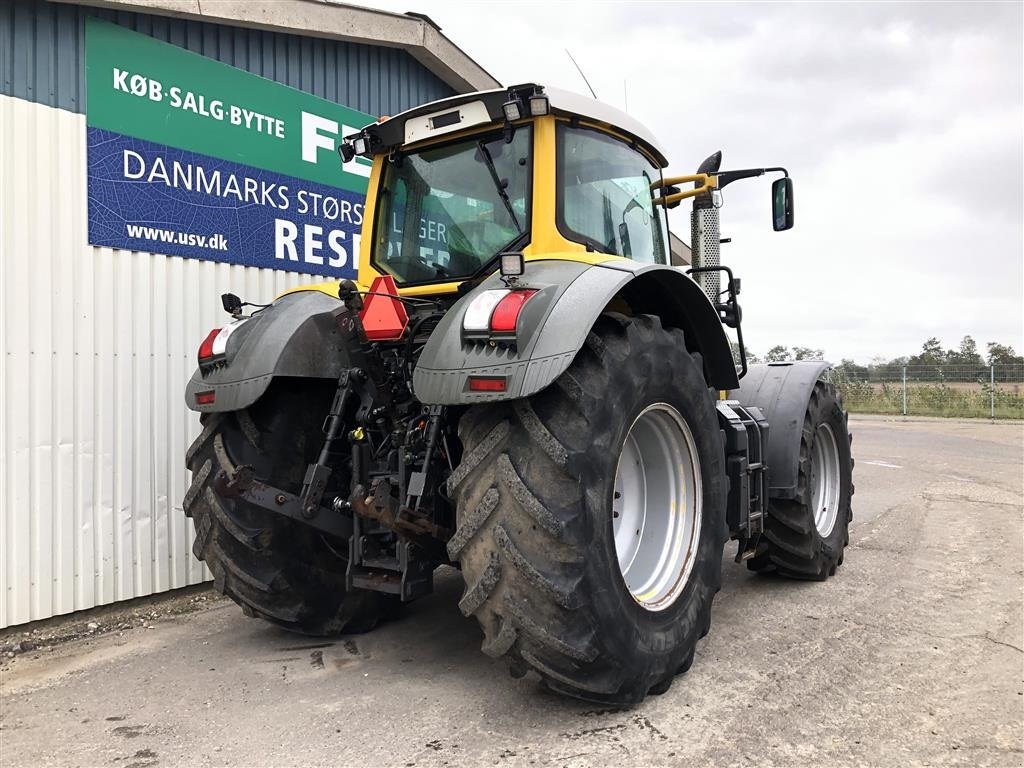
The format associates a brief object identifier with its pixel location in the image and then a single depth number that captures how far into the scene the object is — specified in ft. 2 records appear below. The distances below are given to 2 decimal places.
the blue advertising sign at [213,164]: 15.61
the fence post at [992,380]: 77.66
